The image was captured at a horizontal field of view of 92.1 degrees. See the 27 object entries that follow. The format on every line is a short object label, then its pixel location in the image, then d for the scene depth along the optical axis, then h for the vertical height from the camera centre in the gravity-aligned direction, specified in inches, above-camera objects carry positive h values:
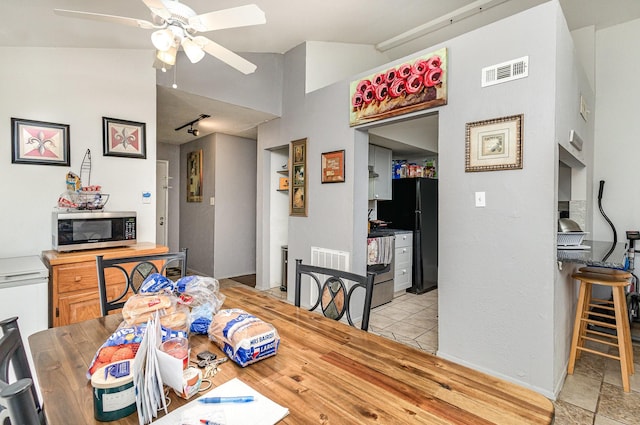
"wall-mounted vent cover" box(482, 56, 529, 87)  82.0 +37.7
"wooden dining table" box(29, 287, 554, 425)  29.2 -19.5
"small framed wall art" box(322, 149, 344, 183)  130.3 +18.0
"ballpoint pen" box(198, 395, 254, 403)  30.4 -19.0
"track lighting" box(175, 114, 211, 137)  163.6 +48.5
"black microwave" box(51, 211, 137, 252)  91.0 -6.8
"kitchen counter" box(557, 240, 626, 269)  76.2 -13.3
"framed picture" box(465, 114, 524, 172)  83.3 +18.1
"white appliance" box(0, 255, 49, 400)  72.2 -21.2
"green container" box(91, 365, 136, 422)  27.7 -17.1
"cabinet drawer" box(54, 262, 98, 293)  83.7 -19.1
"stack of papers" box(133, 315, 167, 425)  27.7 -15.9
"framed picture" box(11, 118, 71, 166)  93.6 +20.6
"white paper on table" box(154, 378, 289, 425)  28.0 -19.3
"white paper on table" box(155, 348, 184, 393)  29.6 -15.8
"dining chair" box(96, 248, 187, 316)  62.2 -14.2
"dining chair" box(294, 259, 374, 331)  55.6 -16.3
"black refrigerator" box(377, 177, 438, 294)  177.2 -6.8
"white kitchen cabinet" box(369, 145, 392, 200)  173.0 +20.4
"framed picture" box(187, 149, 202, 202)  208.4 +22.2
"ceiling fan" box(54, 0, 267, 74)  61.1 +39.2
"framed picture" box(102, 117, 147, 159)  109.6 +25.7
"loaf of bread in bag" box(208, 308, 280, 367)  37.8 -16.7
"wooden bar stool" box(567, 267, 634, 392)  82.7 -30.3
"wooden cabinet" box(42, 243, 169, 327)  83.0 -21.7
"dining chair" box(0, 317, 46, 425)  20.4 -13.5
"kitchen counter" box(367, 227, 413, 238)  151.5 -12.7
